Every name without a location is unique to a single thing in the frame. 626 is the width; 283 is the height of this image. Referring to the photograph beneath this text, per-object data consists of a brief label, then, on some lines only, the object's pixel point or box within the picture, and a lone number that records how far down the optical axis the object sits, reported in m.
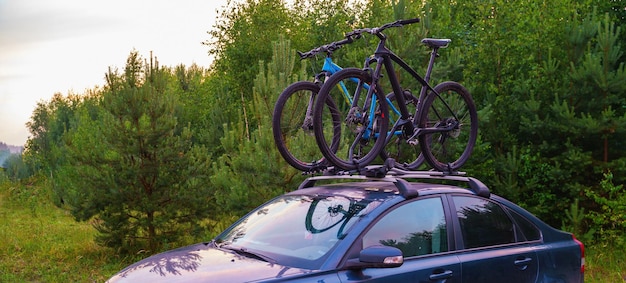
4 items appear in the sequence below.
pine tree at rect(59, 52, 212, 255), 11.65
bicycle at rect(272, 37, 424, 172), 5.02
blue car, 3.76
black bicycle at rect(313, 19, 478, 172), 4.90
